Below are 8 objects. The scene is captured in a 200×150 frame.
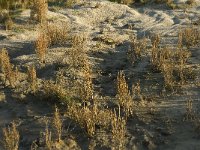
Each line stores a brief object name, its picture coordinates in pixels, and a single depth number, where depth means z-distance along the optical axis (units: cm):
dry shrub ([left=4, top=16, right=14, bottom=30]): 1087
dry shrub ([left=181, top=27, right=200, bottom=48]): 962
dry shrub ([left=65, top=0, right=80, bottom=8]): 1295
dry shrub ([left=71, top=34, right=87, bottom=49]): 887
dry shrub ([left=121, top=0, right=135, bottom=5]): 1380
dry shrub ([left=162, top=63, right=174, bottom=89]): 737
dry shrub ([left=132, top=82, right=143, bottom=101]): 709
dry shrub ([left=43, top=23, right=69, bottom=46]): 970
